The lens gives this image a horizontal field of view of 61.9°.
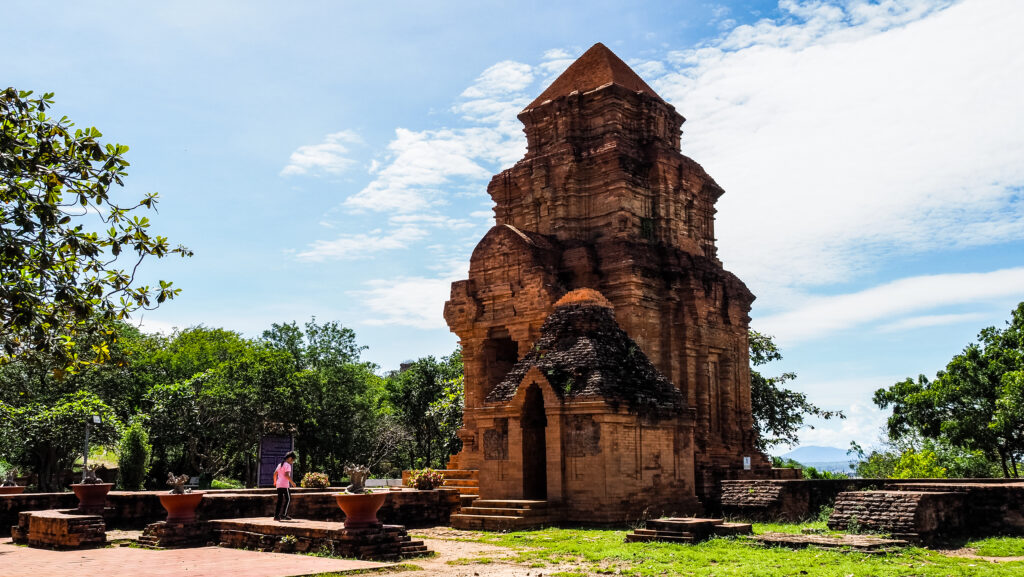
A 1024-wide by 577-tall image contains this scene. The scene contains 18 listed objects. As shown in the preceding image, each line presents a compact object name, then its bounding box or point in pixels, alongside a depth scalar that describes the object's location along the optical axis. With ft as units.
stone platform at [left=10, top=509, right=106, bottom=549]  48.08
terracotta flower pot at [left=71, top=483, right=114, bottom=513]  53.26
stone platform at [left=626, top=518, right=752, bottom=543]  46.09
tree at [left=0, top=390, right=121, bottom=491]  97.50
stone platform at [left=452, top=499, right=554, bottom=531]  56.97
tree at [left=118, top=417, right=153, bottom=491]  103.50
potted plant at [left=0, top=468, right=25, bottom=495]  75.10
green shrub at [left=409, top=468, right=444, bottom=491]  75.10
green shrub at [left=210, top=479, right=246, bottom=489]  120.97
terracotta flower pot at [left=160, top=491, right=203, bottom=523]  49.93
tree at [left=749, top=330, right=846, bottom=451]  125.39
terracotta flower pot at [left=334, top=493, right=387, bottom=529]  43.11
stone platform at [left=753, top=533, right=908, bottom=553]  40.42
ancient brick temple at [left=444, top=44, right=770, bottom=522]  59.93
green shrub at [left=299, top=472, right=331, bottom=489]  84.48
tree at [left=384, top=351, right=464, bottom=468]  157.38
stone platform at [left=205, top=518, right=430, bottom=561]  42.22
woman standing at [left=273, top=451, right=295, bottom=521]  52.26
